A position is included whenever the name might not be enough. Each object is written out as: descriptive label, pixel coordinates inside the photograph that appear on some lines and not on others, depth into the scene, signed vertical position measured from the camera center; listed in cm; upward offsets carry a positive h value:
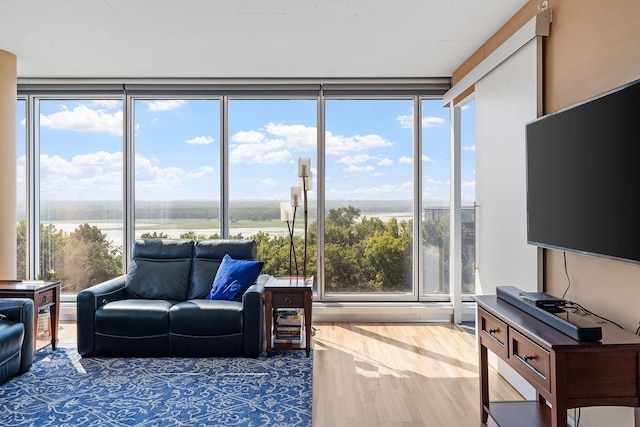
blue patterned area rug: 275 -122
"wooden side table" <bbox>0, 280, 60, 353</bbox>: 376 -68
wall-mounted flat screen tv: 195 +18
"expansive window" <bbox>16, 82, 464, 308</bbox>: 531 +35
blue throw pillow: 412 -59
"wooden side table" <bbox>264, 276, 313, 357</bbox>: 394 -75
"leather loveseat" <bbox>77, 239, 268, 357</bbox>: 376 -94
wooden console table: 183 -63
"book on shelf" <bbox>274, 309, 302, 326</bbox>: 412 -94
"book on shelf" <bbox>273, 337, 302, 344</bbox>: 407 -113
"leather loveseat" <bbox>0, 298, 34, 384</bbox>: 320 -88
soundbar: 187 -47
